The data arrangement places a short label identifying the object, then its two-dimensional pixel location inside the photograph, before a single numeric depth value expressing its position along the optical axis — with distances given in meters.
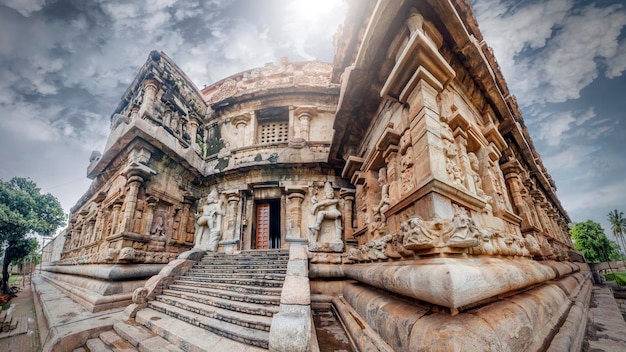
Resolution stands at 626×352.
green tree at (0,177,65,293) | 11.29
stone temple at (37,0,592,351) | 2.20
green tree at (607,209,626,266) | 36.66
